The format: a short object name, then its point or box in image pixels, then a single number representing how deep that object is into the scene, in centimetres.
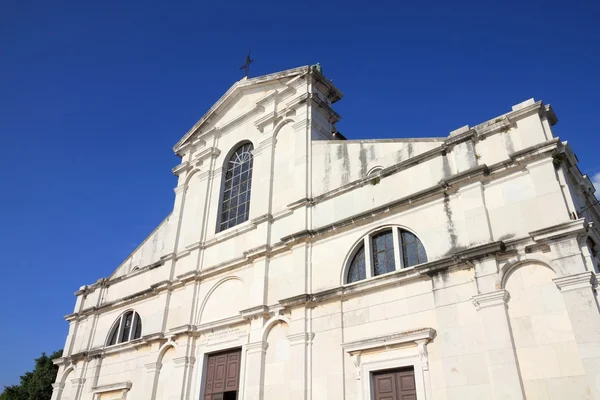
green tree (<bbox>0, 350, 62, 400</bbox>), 2902
